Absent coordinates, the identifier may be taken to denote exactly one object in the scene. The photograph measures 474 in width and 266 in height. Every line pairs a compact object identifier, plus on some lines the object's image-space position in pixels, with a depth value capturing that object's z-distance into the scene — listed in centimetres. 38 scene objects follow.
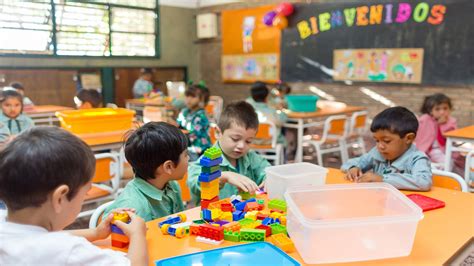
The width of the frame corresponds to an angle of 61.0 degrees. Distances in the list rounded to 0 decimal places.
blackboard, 541
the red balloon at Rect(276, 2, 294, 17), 724
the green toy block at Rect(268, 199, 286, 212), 136
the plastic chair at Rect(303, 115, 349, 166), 425
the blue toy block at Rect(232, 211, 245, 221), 129
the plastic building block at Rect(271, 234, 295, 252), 107
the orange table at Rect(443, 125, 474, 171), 291
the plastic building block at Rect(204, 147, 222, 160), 136
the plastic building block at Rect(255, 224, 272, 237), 117
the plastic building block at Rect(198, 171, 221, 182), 136
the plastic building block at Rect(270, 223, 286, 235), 117
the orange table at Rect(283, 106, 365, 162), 438
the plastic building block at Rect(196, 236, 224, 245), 113
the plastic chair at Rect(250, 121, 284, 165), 400
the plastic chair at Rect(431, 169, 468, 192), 179
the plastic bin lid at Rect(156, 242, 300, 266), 100
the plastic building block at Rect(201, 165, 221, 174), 135
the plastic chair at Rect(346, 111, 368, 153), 448
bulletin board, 780
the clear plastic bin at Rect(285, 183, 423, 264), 99
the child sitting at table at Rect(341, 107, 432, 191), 171
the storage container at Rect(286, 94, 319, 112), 457
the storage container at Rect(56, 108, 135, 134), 308
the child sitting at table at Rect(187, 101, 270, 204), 179
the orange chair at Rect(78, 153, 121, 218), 246
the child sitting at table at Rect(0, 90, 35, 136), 377
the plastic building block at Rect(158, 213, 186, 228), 124
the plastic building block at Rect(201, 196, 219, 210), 137
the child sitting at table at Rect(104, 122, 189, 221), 139
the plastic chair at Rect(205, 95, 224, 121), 582
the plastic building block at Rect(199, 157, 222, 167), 134
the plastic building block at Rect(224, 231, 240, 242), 113
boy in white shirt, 79
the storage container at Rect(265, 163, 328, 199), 144
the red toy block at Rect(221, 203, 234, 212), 134
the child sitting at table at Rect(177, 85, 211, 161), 370
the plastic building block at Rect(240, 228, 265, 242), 113
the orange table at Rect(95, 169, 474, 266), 104
